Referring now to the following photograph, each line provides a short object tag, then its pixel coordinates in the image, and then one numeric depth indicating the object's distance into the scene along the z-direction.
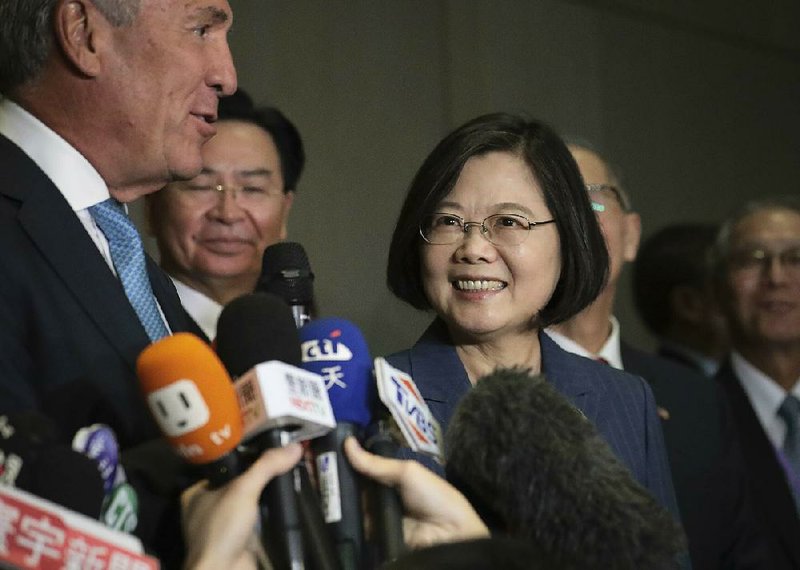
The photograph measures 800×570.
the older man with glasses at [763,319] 3.47
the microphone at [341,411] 1.41
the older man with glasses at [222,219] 3.11
